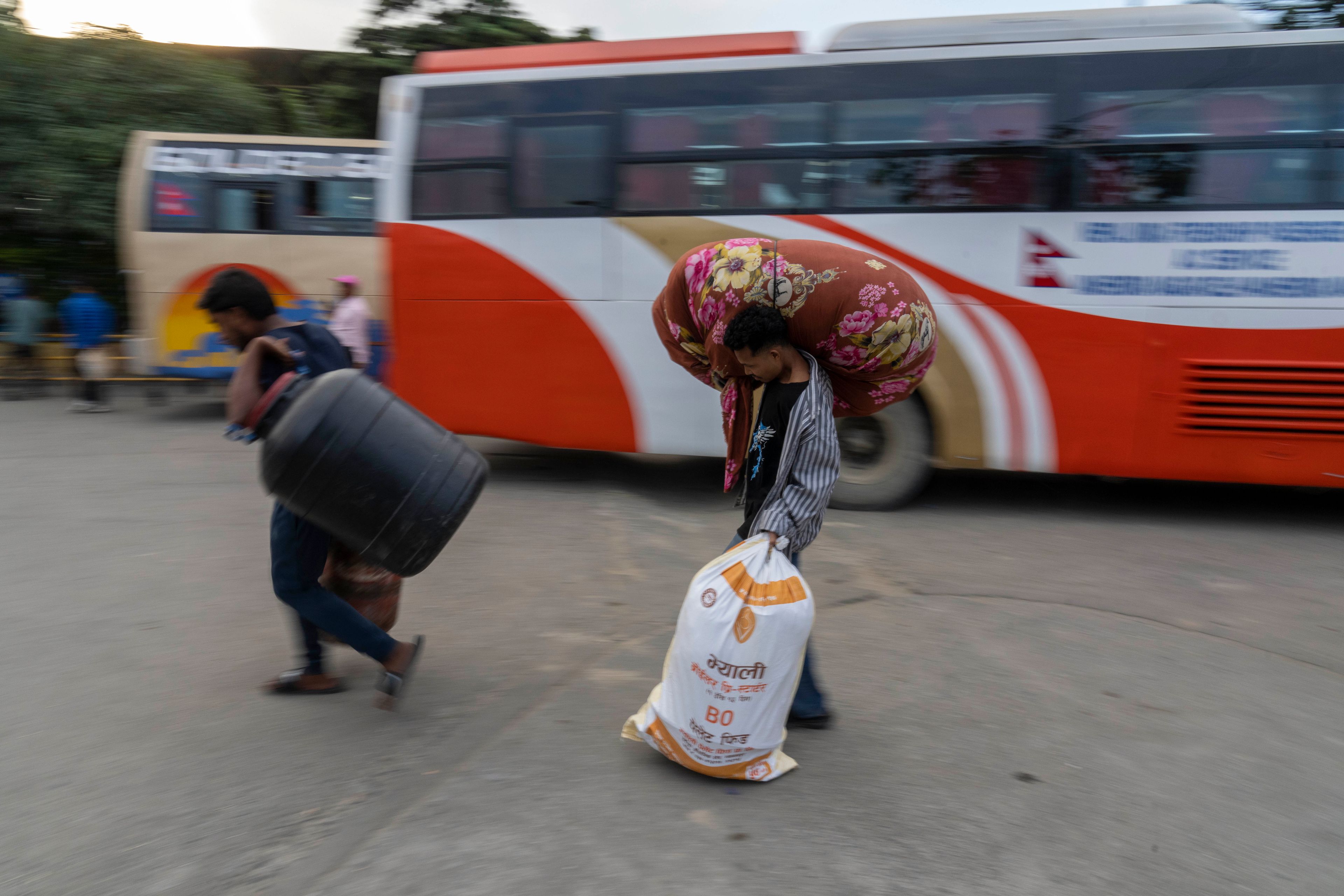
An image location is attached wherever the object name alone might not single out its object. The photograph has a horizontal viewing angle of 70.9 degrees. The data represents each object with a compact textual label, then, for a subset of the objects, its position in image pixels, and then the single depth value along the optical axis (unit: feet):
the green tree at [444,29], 68.64
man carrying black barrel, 9.74
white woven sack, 8.57
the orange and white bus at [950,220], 18.16
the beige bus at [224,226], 35.88
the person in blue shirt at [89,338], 35.04
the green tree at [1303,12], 33.71
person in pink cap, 26.84
